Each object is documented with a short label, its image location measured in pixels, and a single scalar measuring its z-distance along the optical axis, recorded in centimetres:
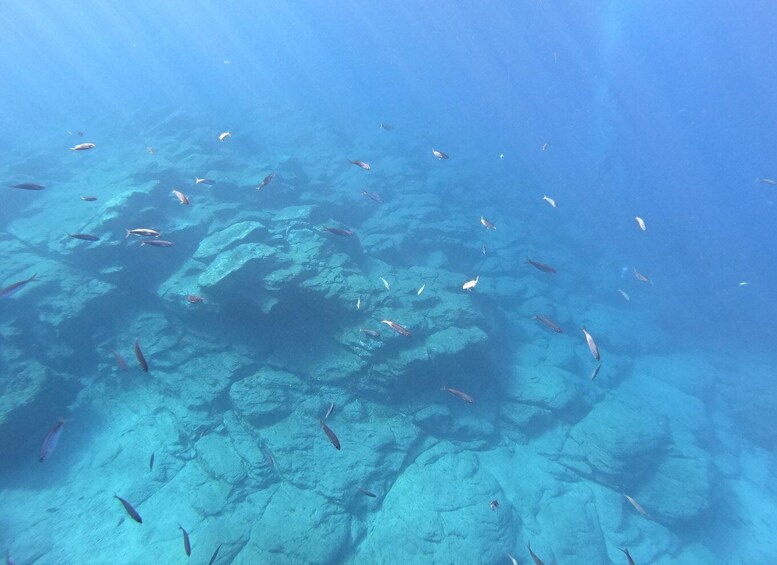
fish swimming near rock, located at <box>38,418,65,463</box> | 439
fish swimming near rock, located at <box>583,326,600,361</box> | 460
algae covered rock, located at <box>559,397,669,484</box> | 1014
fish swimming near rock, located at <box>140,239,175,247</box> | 601
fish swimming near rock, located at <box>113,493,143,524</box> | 448
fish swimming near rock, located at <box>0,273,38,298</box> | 524
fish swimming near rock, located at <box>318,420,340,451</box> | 475
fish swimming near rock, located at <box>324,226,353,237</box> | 705
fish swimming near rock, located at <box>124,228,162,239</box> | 597
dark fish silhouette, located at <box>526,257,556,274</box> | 621
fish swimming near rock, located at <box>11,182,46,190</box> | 600
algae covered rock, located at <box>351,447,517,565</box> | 748
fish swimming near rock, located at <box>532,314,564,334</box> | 618
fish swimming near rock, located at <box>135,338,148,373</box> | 419
